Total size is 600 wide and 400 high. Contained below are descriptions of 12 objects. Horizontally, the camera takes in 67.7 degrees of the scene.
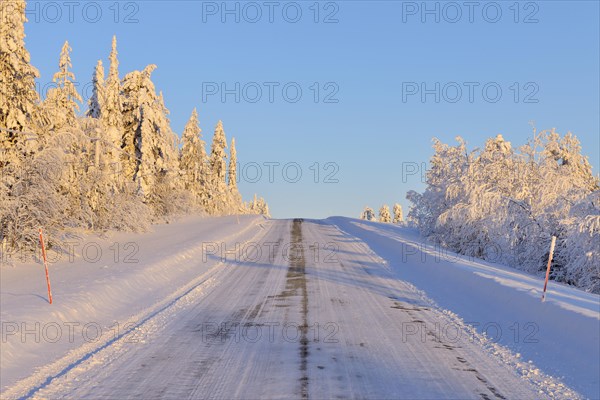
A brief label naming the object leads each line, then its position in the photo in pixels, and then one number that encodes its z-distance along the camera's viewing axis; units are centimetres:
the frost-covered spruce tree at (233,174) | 7681
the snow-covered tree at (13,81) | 1562
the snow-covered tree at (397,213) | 10962
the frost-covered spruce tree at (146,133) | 3538
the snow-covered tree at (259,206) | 13875
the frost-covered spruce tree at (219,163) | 6288
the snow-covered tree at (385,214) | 11425
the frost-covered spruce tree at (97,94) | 3198
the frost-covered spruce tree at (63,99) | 1788
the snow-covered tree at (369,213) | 12884
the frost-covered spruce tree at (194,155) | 5616
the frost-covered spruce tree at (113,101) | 3281
